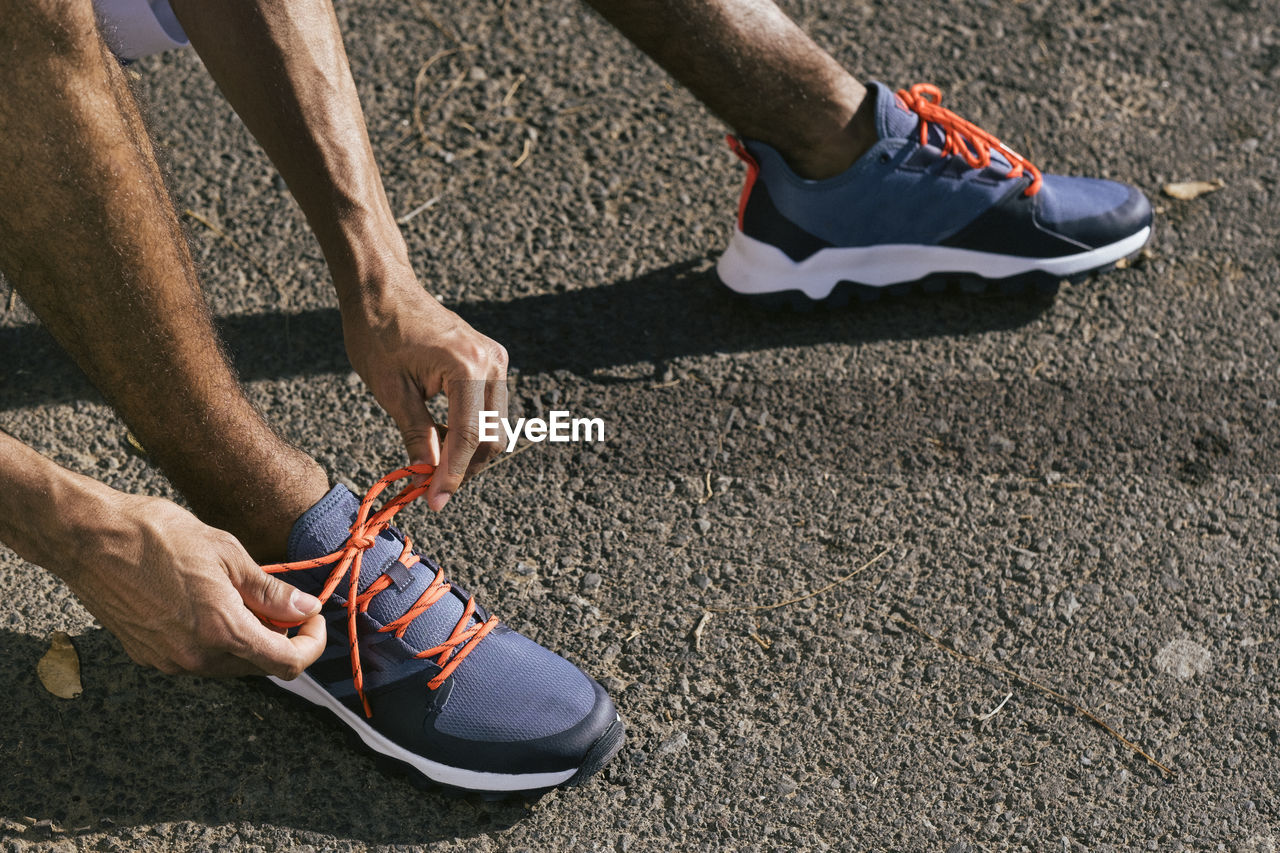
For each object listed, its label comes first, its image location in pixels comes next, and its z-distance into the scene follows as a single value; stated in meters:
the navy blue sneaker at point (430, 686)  1.71
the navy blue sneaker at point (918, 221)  2.36
